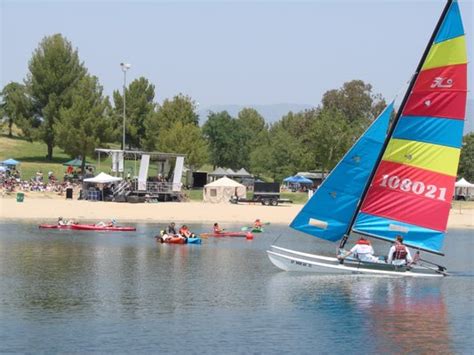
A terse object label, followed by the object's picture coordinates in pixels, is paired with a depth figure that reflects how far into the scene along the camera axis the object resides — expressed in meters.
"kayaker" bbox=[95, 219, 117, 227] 61.51
